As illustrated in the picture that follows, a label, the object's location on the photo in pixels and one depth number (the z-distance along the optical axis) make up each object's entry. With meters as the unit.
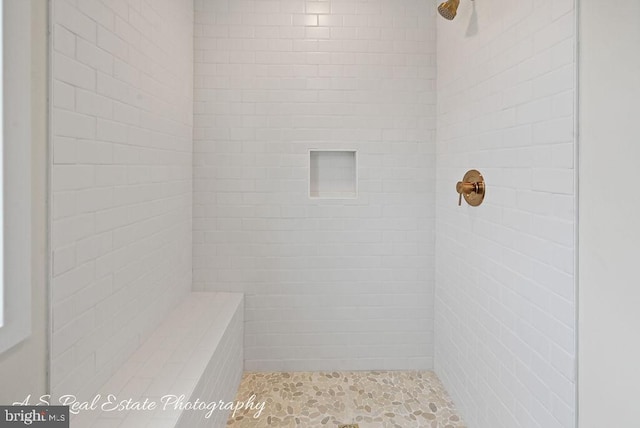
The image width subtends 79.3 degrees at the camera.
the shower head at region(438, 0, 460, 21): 1.87
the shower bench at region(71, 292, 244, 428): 1.23
